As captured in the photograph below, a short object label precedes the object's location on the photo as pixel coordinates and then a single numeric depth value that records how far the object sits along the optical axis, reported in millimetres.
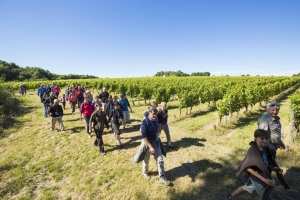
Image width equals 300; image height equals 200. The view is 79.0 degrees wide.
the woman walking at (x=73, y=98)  12984
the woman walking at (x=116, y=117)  7539
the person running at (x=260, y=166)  3029
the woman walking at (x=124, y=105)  8797
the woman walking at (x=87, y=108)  8641
